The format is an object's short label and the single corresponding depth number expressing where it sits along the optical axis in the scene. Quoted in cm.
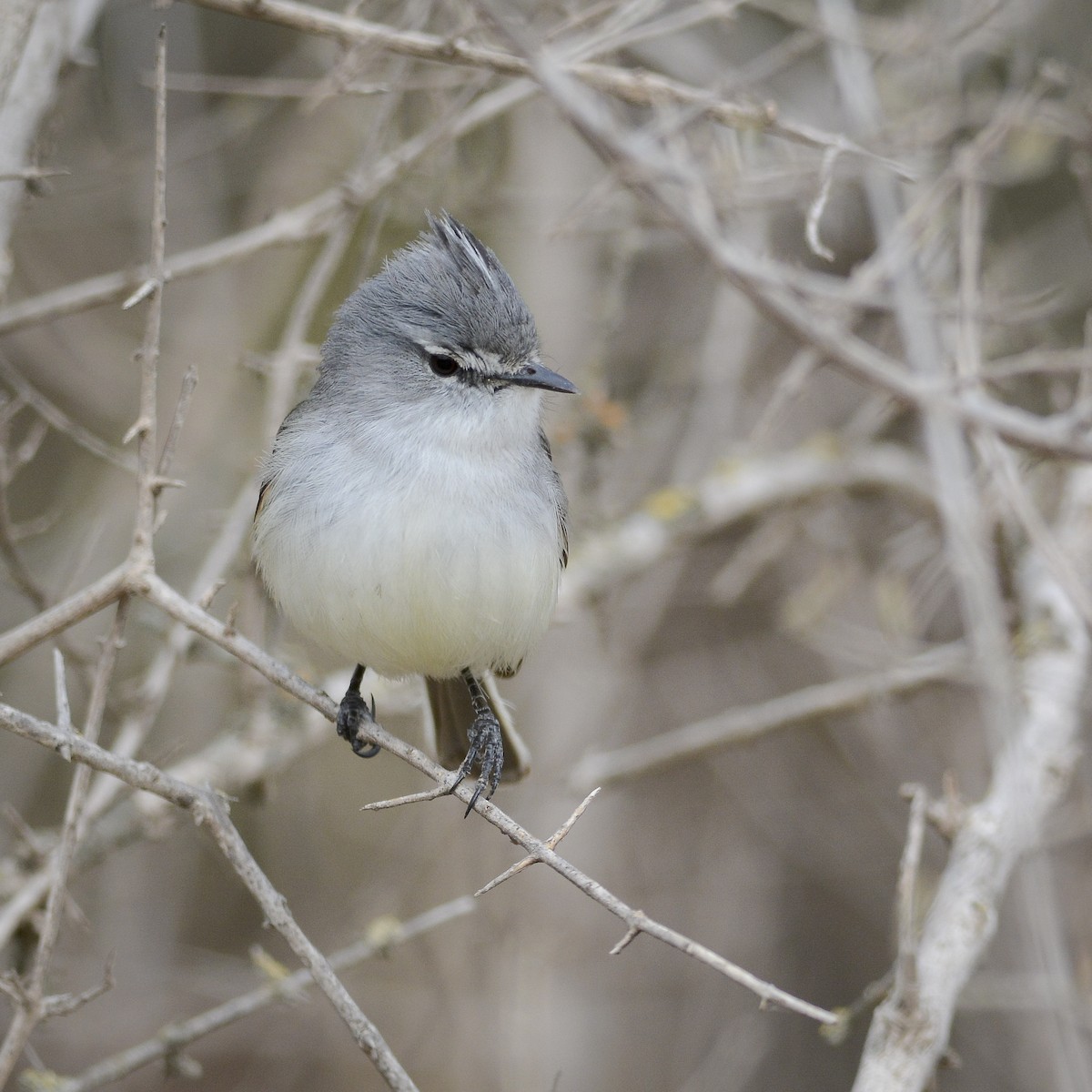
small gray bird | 612
